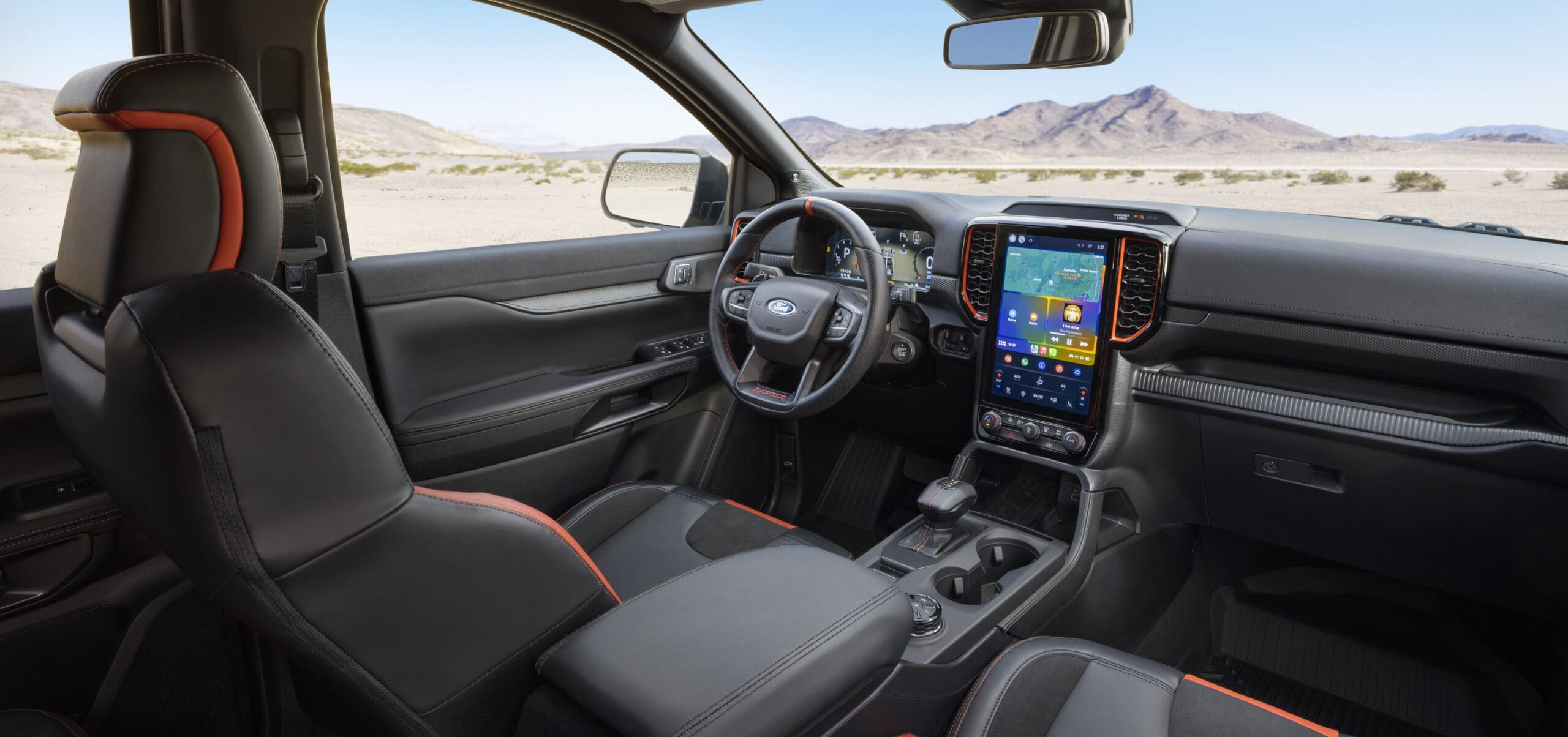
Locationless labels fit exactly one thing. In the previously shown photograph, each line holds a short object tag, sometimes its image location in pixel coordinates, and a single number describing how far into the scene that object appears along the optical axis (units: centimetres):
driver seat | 93
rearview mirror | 203
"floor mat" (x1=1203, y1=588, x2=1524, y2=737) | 213
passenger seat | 152
